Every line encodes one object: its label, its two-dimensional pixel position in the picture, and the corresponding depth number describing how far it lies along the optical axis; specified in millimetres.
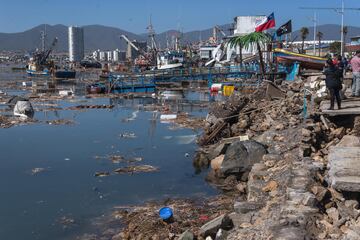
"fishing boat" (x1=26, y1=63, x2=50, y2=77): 84462
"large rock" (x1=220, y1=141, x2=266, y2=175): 14891
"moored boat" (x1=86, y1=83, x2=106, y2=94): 49125
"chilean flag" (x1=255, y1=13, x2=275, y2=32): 32250
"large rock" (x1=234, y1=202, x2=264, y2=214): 9680
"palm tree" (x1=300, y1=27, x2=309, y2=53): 92638
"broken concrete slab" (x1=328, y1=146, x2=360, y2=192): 8227
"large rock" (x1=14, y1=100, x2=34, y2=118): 33028
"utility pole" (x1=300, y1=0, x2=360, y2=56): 43925
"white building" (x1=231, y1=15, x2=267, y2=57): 76638
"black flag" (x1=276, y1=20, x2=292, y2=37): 35094
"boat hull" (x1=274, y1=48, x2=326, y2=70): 35125
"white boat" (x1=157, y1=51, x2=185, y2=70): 75944
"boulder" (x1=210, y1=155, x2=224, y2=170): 16422
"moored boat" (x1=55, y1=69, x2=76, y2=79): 80938
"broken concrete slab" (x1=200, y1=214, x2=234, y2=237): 9094
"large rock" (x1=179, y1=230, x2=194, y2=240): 9477
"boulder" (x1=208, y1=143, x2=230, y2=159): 17484
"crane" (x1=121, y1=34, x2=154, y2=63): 92438
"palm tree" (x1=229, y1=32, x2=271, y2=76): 31412
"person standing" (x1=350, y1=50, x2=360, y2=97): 15094
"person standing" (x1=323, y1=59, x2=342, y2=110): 13609
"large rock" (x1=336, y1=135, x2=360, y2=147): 11505
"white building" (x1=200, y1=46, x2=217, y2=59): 92562
